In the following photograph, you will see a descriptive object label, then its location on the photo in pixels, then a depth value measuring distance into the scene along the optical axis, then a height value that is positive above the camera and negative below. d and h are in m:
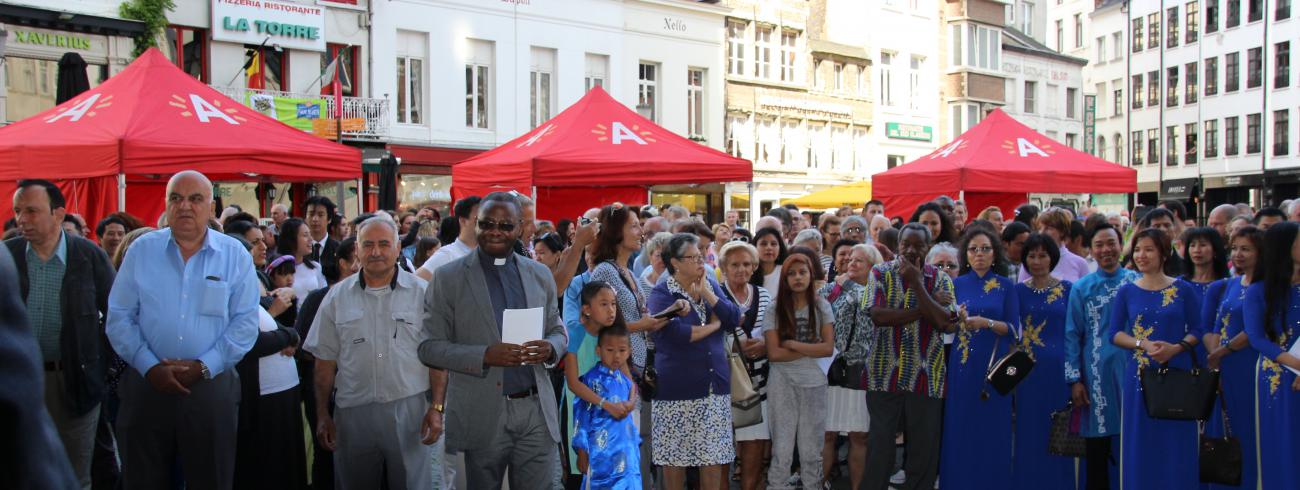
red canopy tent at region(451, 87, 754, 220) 11.37 +0.71
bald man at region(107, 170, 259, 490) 5.16 -0.60
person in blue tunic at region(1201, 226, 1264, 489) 6.28 -0.68
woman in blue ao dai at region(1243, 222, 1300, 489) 5.93 -0.61
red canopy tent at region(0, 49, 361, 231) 9.26 +0.71
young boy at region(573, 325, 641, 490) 6.07 -1.15
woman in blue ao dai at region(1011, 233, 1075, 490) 7.22 -1.03
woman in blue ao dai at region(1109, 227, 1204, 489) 6.41 -0.70
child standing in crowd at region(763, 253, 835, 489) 7.31 -1.00
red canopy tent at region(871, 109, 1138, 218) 13.54 +0.68
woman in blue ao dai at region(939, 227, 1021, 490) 7.14 -1.16
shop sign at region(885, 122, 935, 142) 39.07 +3.41
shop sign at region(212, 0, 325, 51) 22.80 +4.31
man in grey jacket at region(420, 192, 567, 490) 5.11 -0.67
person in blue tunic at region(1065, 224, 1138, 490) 6.93 -0.84
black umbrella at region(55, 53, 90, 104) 13.23 +1.81
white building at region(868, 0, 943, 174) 38.56 +5.28
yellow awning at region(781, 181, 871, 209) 22.36 +0.61
